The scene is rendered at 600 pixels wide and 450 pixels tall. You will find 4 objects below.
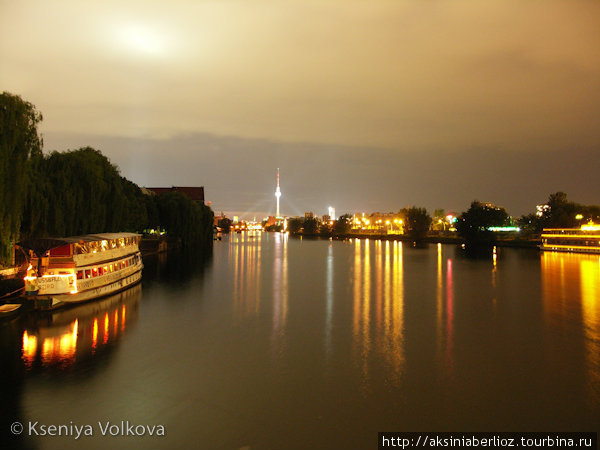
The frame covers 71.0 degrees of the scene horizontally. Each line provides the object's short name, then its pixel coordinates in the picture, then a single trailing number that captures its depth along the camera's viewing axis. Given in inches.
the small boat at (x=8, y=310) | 639.8
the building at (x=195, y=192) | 5222.4
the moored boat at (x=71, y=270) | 713.6
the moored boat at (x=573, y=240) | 2481.5
